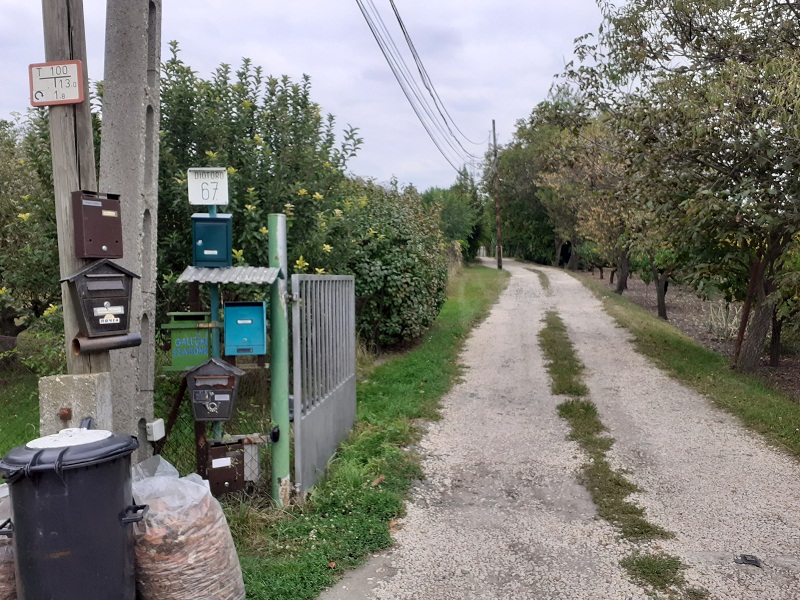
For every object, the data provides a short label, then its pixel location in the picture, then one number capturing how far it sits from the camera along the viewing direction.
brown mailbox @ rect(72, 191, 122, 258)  3.68
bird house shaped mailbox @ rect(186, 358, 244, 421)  4.54
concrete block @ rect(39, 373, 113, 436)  3.72
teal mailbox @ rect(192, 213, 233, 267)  4.70
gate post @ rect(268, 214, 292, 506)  4.87
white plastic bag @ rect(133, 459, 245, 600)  3.22
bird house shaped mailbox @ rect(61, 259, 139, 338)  3.62
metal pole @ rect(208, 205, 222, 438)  4.72
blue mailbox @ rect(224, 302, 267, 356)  4.65
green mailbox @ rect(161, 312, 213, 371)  4.62
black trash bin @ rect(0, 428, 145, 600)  2.85
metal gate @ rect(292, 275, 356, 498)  5.03
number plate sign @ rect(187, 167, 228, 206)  4.67
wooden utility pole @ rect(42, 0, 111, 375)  3.74
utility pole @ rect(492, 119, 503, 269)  40.66
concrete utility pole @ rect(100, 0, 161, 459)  4.41
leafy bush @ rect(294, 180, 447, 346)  11.47
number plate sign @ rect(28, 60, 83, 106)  3.71
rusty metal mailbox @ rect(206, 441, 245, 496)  4.62
